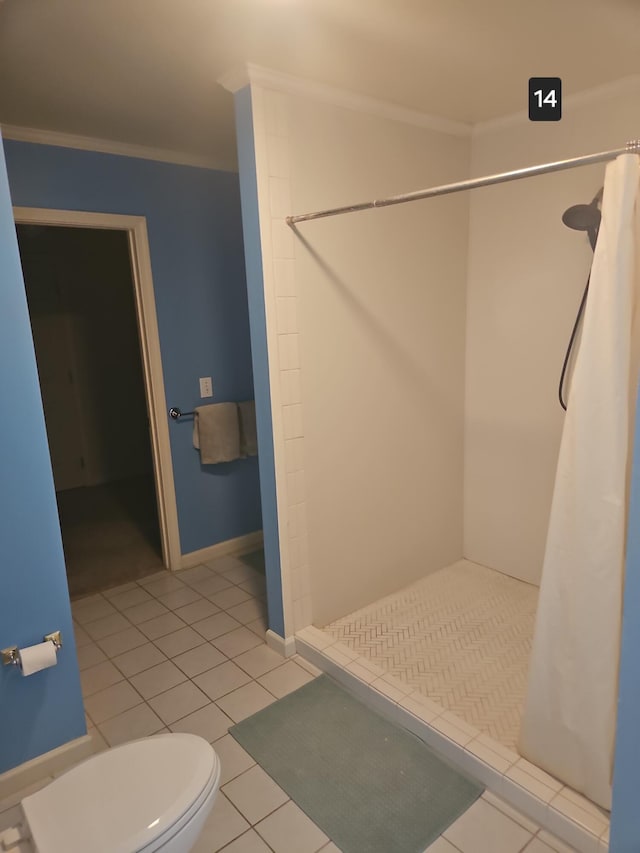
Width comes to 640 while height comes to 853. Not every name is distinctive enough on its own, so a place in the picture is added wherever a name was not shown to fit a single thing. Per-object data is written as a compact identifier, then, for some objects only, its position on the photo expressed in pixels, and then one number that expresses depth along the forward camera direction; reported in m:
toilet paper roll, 1.73
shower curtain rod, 1.25
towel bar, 3.17
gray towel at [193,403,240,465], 3.25
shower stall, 2.19
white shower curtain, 1.41
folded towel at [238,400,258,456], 3.39
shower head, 2.25
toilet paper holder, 1.74
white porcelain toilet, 1.24
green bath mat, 1.66
